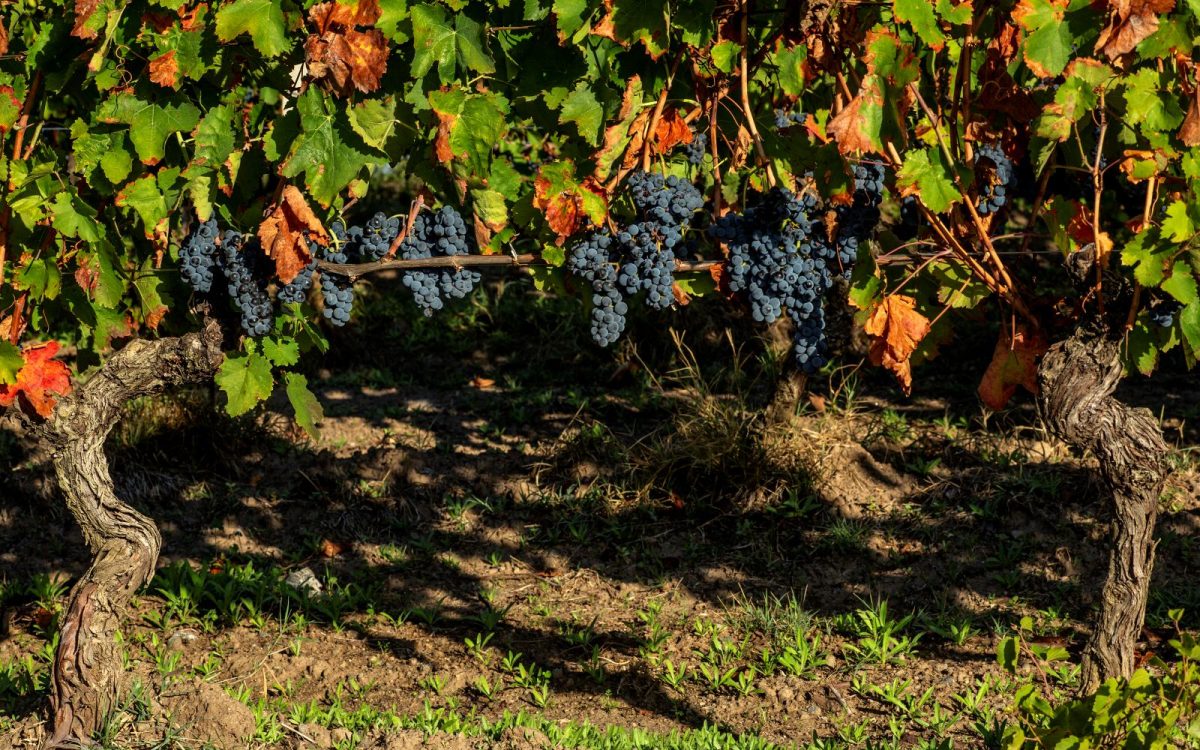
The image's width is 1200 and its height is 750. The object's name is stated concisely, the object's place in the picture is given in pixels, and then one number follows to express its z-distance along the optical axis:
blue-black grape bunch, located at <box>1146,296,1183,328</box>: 7.07
